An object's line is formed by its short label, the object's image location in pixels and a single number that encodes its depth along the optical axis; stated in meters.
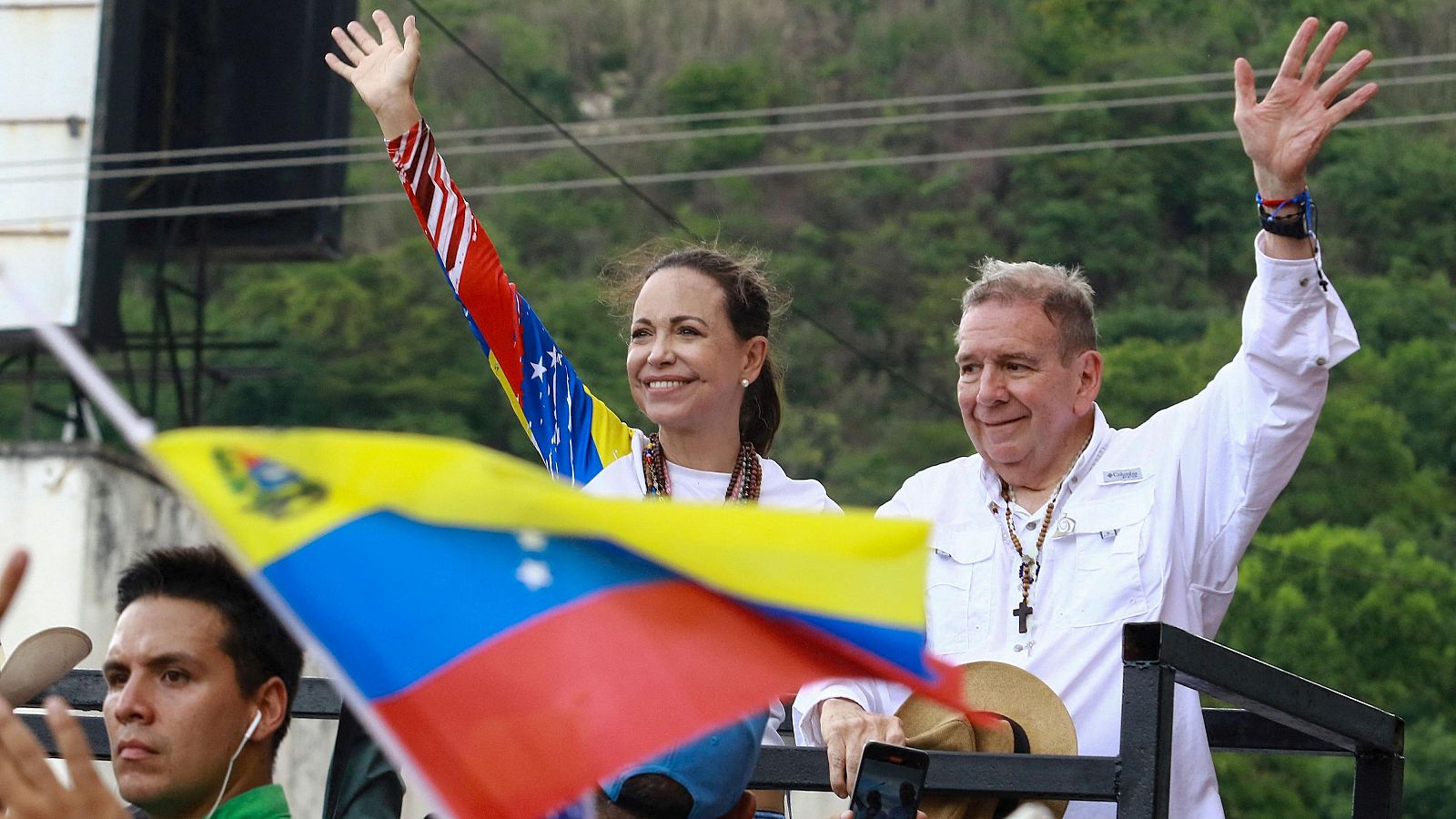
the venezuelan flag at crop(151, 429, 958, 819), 4.32
